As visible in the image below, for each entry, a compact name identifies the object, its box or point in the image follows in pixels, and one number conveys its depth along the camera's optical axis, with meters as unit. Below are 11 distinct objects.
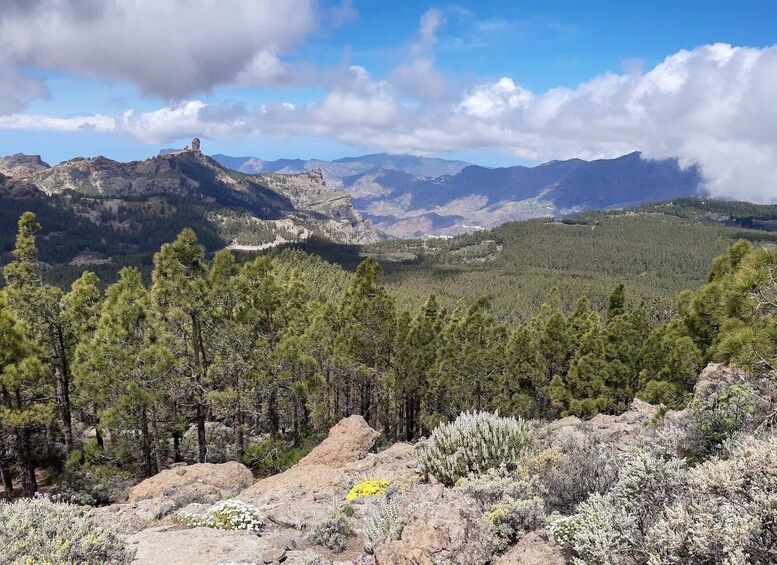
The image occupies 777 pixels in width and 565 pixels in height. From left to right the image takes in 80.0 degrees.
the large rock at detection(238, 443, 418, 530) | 11.93
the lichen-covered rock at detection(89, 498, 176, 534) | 11.26
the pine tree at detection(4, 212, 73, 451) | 21.98
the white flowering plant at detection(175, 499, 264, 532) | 10.59
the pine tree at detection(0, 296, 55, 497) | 18.61
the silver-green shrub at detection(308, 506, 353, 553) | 9.52
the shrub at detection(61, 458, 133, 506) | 20.74
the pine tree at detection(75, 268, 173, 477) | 19.98
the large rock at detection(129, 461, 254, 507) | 16.19
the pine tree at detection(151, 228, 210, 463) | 20.67
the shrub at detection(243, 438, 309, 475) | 24.17
